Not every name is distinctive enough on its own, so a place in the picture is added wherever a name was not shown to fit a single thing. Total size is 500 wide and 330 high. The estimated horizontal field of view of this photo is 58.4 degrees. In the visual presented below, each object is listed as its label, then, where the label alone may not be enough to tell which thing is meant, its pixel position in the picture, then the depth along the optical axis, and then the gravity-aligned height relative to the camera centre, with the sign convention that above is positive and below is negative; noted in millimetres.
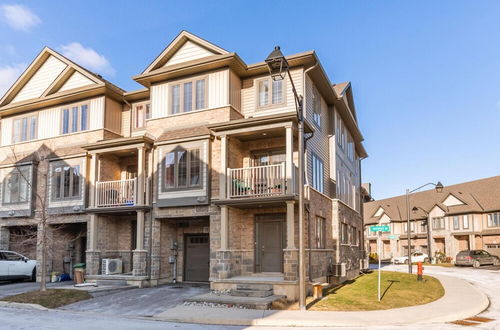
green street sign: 15481 -128
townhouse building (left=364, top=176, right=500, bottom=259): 47219 +490
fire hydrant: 21986 -2326
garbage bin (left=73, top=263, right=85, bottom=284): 19562 -2161
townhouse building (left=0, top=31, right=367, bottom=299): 17438 +2723
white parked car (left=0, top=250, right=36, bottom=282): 21273 -1992
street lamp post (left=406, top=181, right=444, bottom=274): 26481 +2201
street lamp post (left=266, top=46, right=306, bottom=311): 11805 +2085
